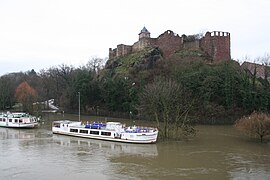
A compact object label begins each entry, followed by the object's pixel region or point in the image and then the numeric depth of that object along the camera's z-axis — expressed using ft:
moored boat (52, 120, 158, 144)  122.01
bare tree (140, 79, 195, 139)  126.93
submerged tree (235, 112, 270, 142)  119.75
